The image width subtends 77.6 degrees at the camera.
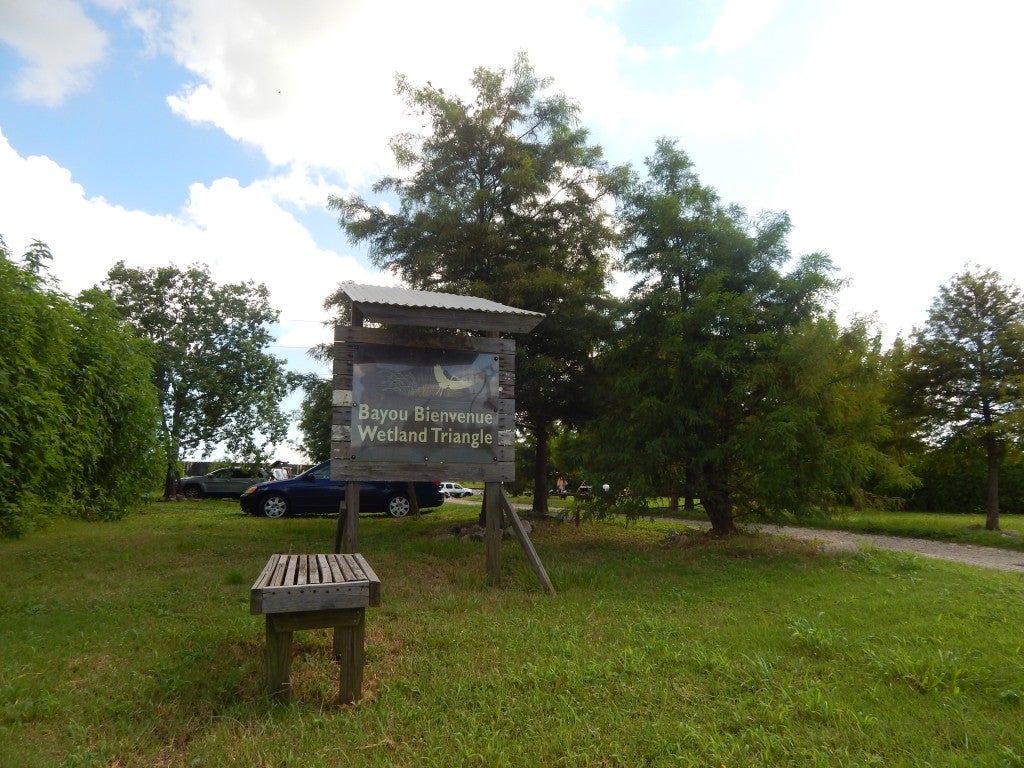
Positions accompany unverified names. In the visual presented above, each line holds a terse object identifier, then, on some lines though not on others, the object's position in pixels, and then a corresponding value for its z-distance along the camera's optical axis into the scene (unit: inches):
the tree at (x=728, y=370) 350.9
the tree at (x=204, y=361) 884.0
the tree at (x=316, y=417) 556.7
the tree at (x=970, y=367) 549.3
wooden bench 132.6
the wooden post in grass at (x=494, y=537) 275.6
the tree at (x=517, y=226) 450.0
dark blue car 614.5
